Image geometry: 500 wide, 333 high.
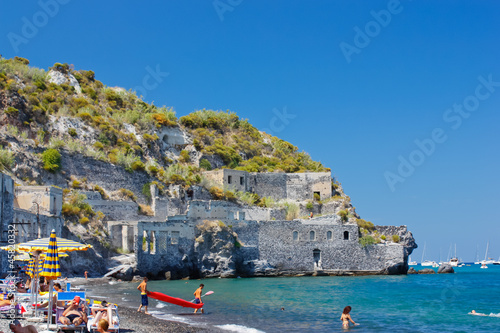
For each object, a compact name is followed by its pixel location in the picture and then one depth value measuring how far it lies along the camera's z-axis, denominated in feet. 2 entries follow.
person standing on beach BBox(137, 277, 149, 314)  71.68
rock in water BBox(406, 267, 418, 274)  214.73
